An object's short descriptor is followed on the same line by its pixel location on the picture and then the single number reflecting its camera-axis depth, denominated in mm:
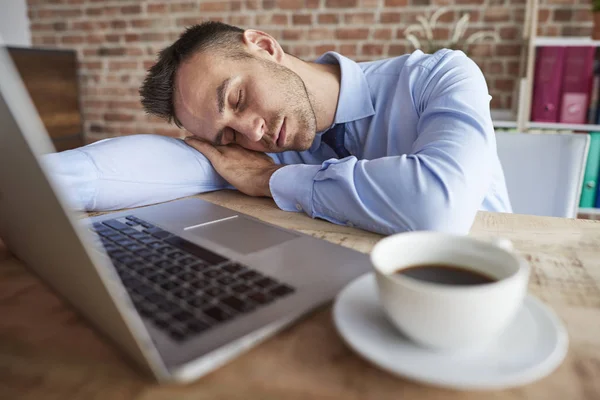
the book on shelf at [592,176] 2115
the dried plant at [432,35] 2391
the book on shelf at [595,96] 2137
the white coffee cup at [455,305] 360
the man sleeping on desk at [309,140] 763
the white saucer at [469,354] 351
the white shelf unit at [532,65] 2125
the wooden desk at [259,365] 374
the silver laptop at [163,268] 345
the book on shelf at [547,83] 2158
